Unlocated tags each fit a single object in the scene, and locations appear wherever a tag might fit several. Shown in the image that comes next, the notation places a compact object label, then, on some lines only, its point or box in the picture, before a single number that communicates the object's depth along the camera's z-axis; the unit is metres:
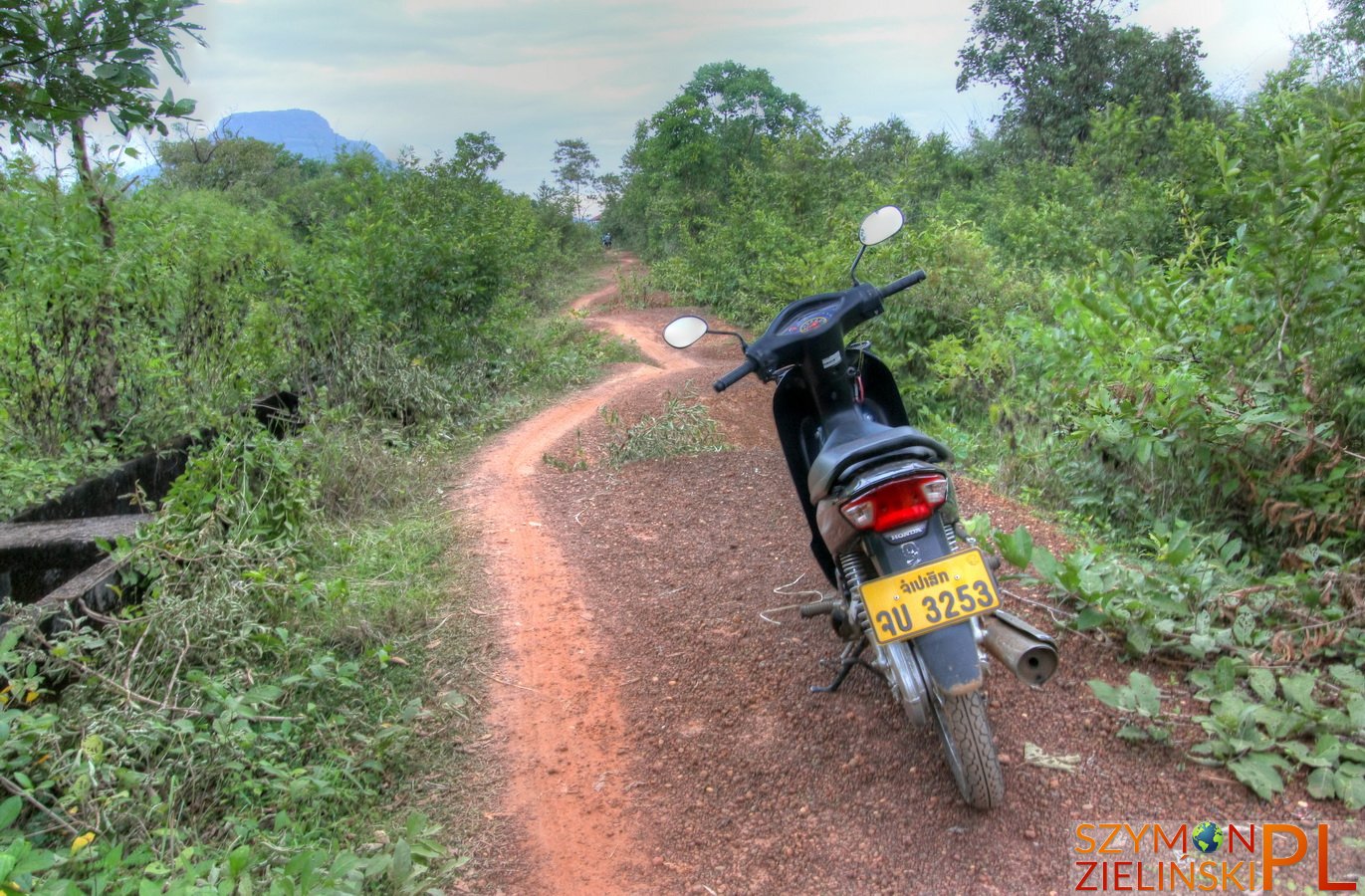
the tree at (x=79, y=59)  2.72
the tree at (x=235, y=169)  24.84
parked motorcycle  2.64
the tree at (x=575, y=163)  39.88
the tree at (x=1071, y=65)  21.03
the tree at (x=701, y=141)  25.48
